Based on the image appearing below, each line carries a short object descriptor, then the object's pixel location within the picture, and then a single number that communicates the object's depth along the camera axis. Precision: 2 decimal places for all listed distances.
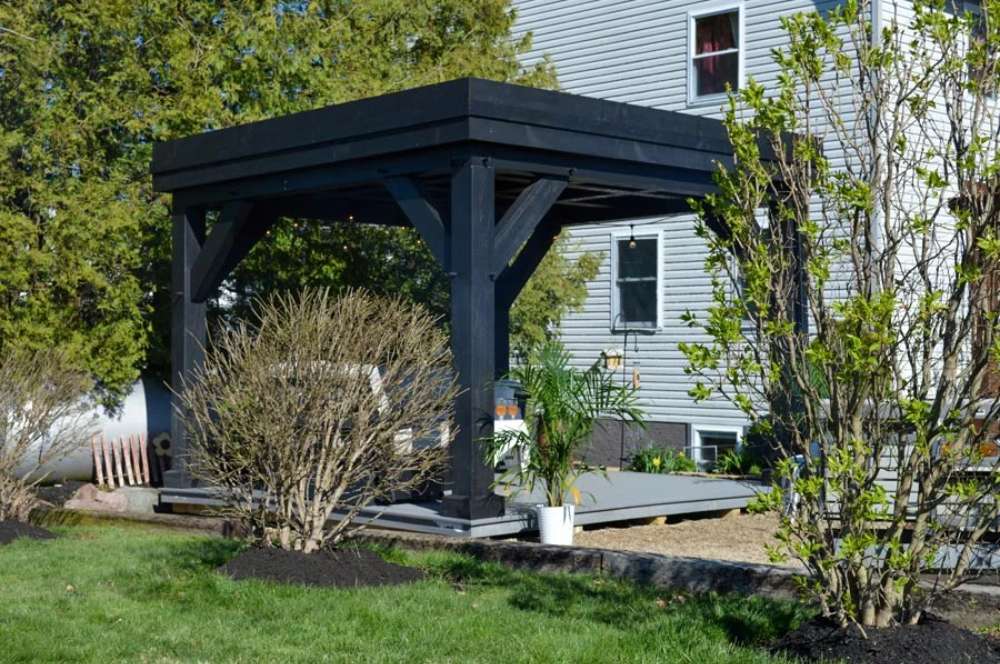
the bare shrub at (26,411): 11.62
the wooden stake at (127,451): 15.59
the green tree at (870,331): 6.08
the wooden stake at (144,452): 15.73
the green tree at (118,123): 14.91
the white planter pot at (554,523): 10.92
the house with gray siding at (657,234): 19.69
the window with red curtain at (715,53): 19.83
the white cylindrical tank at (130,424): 15.38
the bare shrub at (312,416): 8.87
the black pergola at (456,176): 10.91
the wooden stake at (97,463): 15.33
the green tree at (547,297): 18.92
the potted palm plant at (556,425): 10.94
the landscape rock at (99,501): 13.58
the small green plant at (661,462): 19.00
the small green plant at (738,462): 18.12
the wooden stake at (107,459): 15.39
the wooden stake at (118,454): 15.48
